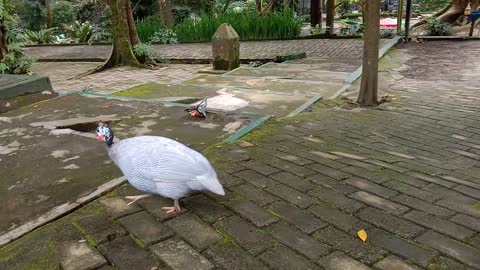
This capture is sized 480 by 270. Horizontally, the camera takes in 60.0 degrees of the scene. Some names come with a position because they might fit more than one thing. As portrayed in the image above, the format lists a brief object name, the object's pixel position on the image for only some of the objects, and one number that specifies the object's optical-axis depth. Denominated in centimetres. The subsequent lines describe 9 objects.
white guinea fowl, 262
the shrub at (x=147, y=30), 1738
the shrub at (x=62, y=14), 2450
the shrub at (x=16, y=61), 846
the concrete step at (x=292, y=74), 902
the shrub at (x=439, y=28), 1532
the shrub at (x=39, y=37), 1978
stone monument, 1062
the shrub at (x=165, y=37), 1689
